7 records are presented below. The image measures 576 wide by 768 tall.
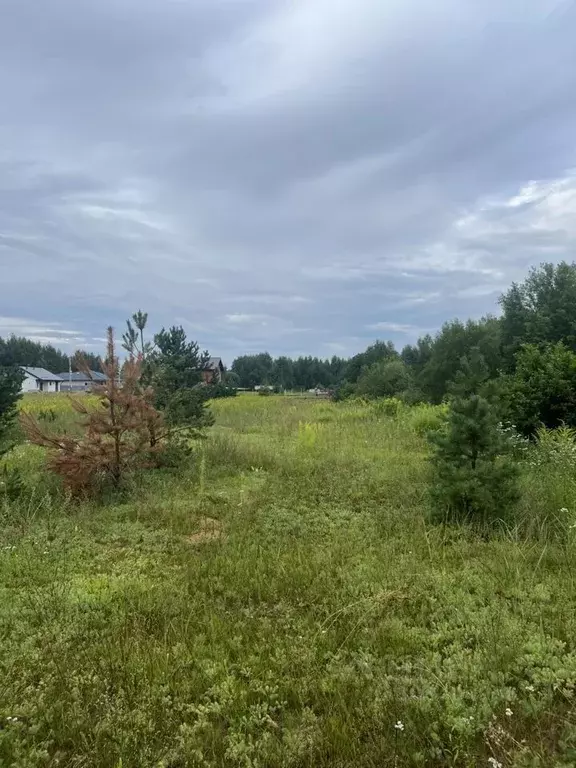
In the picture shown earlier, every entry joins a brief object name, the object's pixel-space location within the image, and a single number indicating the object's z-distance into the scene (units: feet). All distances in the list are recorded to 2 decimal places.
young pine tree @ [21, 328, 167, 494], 21.27
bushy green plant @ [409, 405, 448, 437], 40.52
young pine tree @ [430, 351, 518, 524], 16.49
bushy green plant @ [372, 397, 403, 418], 61.86
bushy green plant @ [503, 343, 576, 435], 31.81
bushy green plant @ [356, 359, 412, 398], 115.85
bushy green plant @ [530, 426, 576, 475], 20.03
